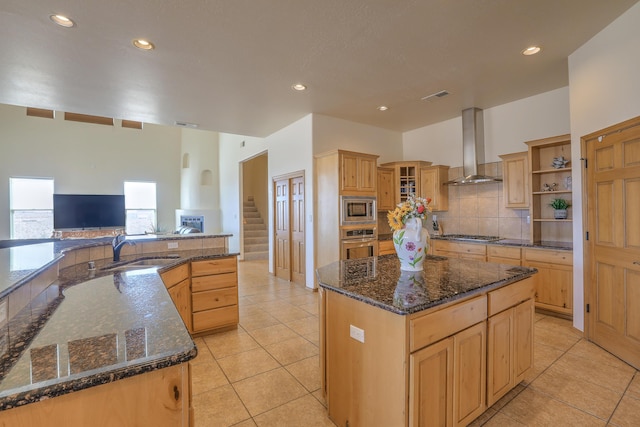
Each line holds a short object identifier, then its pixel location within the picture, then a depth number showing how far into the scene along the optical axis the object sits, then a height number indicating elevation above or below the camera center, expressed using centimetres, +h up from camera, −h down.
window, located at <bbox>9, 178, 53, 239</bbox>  812 +33
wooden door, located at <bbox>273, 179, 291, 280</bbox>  577 -33
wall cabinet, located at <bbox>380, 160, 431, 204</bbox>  546 +63
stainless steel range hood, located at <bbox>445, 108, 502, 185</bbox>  480 +116
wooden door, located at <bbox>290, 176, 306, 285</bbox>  536 -32
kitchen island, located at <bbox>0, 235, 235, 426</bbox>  81 -44
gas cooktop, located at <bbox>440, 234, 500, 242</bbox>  440 -41
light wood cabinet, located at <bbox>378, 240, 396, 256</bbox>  516 -60
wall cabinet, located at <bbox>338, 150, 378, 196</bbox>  462 +66
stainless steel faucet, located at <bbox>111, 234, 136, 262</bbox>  280 -27
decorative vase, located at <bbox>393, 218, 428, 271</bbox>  213 -22
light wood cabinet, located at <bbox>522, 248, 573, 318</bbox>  351 -84
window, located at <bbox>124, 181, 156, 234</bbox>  975 +37
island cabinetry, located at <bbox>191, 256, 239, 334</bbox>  319 -87
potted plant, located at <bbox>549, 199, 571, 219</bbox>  386 +4
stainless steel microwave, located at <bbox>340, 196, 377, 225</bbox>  463 +6
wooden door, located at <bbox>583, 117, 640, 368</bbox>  250 -27
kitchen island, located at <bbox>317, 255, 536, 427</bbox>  147 -75
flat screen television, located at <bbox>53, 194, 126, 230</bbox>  820 +20
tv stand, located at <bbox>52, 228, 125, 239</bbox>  750 -40
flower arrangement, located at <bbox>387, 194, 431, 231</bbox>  214 +1
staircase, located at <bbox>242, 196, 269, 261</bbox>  852 -63
